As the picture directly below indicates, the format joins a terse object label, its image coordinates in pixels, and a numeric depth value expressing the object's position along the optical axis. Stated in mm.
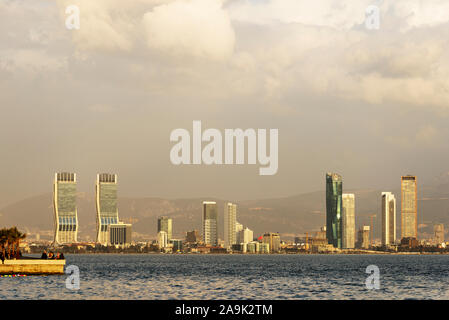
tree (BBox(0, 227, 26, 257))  138250
